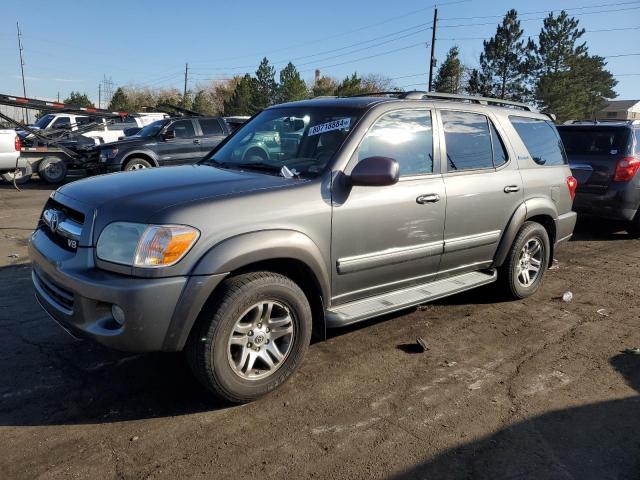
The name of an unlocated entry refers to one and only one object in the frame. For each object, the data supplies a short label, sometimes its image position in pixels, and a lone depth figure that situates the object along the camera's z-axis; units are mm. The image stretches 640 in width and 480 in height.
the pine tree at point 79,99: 64475
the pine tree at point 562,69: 42219
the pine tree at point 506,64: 42875
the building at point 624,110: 80000
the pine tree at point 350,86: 48125
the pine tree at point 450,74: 42312
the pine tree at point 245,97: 52844
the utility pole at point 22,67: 67375
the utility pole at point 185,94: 59494
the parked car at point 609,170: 7660
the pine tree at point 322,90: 51656
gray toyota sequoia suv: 2805
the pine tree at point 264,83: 53212
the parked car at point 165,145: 12055
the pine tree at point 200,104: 58281
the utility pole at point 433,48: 36894
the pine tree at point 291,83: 51438
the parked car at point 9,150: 12047
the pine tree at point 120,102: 60575
